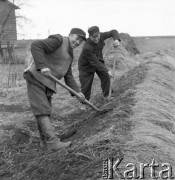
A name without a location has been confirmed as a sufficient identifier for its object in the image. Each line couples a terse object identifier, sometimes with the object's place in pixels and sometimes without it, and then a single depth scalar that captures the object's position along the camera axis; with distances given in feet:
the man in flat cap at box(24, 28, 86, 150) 14.79
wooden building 89.92
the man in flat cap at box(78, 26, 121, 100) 22.59
